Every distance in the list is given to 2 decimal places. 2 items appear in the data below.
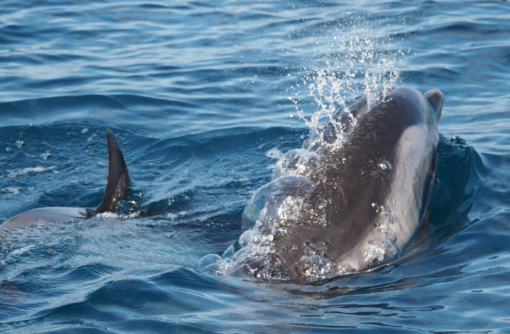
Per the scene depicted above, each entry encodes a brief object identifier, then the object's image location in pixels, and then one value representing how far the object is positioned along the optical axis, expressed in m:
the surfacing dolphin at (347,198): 9.73
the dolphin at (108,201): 13.68
